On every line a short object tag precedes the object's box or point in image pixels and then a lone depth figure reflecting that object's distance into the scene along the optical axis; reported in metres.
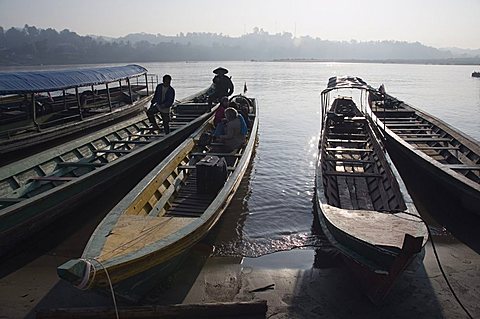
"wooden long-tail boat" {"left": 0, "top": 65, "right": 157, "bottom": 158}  11.05
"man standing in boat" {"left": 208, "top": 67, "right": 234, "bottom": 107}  14.93
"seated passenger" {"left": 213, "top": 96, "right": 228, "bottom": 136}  9.93
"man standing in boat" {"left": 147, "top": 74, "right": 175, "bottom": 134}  11.42
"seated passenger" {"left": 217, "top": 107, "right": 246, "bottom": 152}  9.37
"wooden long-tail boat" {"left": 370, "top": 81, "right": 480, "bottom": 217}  7.71
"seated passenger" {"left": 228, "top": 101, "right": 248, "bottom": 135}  9.55
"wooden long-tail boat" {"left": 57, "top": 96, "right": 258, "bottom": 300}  3.99
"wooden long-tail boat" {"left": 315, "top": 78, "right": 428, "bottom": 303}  4.50
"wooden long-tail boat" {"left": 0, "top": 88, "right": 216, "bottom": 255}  6.24
